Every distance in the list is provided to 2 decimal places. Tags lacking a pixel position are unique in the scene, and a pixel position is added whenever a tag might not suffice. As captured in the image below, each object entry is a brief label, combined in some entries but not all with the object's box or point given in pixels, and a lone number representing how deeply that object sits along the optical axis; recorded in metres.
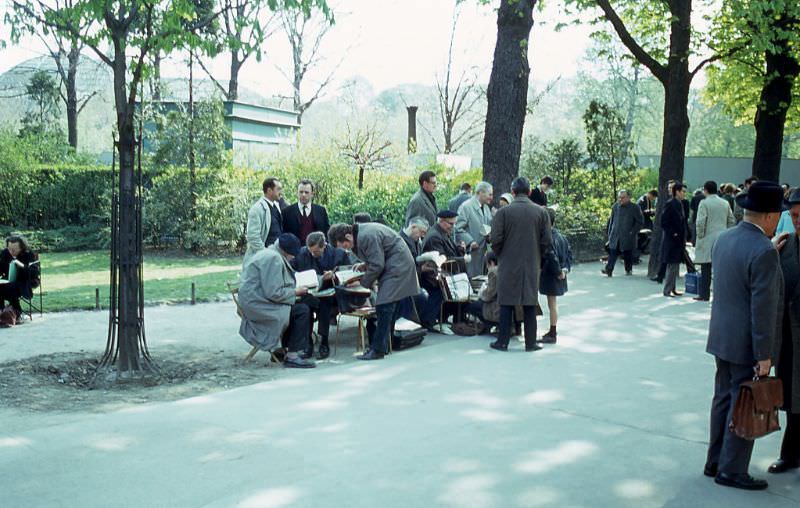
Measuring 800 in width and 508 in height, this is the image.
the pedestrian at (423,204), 12.68
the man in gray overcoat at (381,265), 9.95
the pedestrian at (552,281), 10.77
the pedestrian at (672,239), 14.89
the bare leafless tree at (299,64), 45.27
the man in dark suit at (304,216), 12.17
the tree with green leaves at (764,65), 17.45
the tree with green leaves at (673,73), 17.53
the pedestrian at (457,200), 16.08
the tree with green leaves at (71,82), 37.59
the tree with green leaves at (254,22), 8.66
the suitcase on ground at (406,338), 10.60
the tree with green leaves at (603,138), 22.50
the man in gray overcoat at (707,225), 14.48
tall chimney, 31.05
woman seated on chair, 12.02
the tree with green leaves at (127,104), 8.93
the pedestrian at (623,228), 17.50
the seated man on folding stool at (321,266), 10.21
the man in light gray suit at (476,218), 12.98
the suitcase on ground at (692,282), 14.78
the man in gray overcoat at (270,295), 9.48
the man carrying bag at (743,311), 5.34
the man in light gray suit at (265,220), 11.54
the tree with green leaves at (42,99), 40.31
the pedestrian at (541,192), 14.91
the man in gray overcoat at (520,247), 10.04
